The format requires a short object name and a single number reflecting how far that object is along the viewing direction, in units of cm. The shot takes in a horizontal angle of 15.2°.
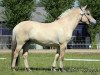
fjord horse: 1391
